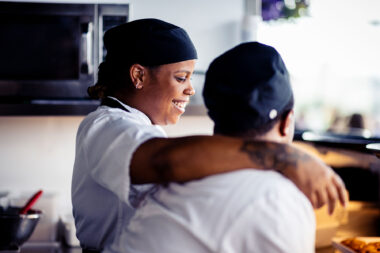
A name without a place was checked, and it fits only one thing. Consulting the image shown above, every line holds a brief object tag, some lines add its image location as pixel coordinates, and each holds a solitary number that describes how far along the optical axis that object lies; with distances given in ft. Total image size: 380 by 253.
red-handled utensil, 8.20
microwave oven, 8.82
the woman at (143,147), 3.31
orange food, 5.27
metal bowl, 7.79
